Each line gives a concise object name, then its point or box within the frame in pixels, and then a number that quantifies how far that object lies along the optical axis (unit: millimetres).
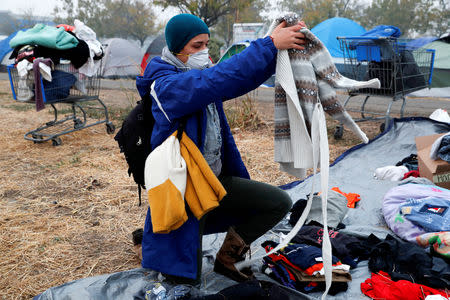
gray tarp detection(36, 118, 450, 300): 2285
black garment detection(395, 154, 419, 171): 4039
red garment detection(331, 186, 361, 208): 3451
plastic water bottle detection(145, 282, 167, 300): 2064
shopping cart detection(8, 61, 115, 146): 5395
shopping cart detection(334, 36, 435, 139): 5137
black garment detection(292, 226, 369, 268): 2535
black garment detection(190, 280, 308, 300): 1994
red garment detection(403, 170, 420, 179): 3751
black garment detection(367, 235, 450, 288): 2203
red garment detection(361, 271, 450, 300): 2084
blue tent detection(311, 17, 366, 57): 12233
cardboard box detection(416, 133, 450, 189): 3432
